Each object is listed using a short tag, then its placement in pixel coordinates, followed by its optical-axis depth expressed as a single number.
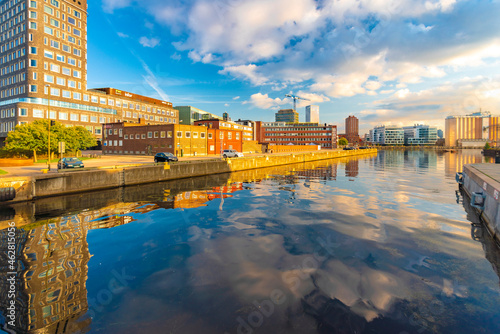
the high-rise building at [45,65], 81.44
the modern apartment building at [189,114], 159.45
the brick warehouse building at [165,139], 69.81
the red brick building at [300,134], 181.25
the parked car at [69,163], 31.36
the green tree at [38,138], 42.75
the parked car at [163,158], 45.42
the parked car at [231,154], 57.53
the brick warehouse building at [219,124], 98.12
